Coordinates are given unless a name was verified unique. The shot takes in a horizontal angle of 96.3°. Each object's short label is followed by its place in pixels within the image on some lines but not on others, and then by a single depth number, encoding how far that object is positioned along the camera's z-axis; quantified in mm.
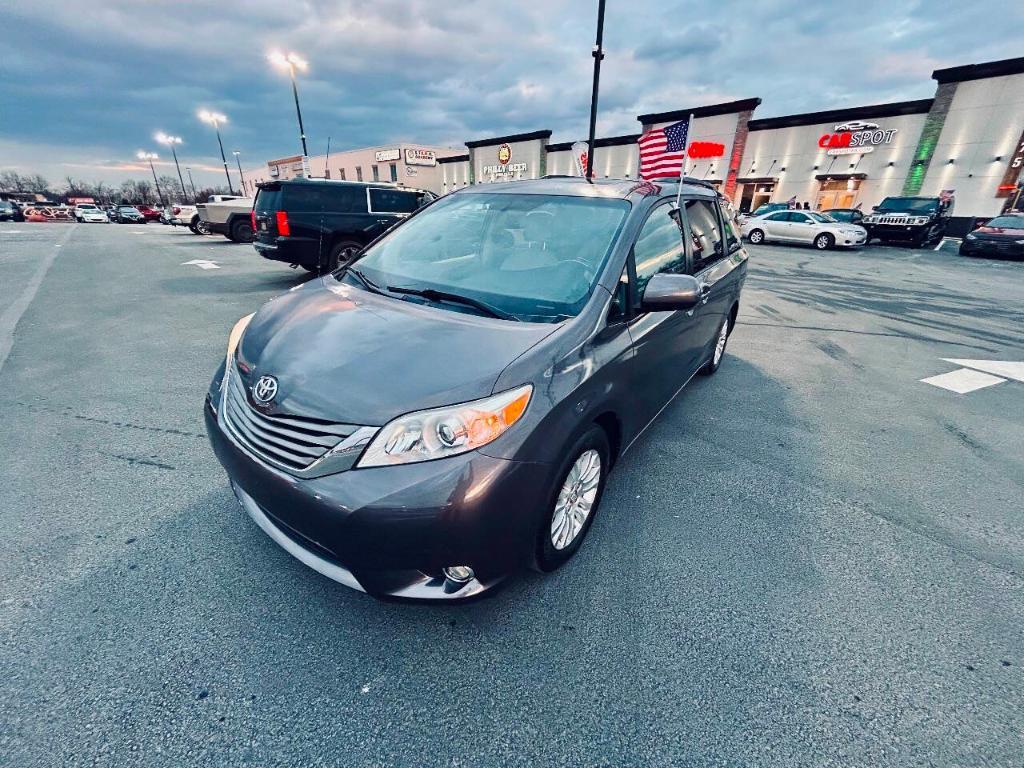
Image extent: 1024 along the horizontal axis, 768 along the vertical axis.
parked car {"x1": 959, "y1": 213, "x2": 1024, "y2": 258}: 15344
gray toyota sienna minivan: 1580
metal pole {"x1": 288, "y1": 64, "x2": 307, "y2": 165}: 22906
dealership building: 22234
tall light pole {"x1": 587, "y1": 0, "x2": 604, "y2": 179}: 11242
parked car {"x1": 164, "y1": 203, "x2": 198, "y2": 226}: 24031
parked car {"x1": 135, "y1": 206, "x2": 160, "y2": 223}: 40531
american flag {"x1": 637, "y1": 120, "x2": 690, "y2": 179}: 8664
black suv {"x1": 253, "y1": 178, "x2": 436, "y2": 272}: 8281
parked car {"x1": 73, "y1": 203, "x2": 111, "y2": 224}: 40094
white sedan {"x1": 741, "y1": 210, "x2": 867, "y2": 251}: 17922
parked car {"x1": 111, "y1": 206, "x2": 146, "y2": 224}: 39500
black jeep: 18641
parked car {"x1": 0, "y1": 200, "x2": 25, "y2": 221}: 35816
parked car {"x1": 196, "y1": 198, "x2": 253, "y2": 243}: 16375
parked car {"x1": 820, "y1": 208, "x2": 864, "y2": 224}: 21844
